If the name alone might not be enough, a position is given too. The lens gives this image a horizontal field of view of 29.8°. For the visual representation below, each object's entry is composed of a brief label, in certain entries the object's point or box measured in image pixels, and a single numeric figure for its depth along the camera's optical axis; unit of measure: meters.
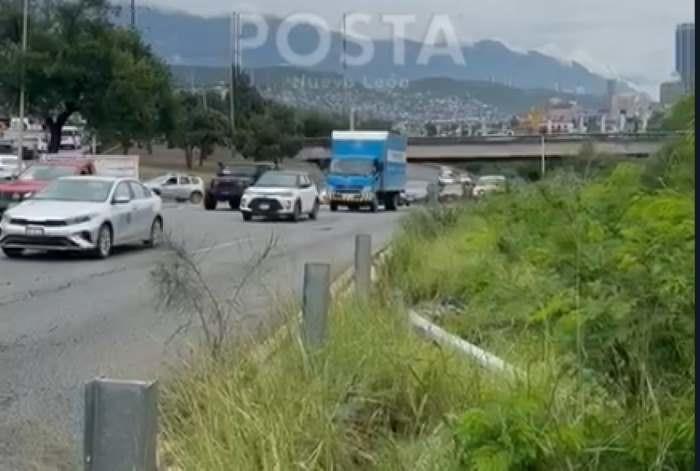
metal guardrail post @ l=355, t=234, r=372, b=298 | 10.48
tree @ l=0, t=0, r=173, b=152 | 65.00
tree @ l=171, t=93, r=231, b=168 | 90.25
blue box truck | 50.66
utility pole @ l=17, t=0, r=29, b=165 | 63.31
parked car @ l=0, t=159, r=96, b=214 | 29.00
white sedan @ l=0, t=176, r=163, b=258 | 21.17
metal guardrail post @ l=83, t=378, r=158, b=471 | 3.71
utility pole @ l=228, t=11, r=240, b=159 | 76.16
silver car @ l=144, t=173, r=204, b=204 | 61.38
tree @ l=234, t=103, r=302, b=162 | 89.94
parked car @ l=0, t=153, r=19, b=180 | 56.12
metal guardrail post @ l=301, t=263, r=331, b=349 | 7.33
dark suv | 49.38
